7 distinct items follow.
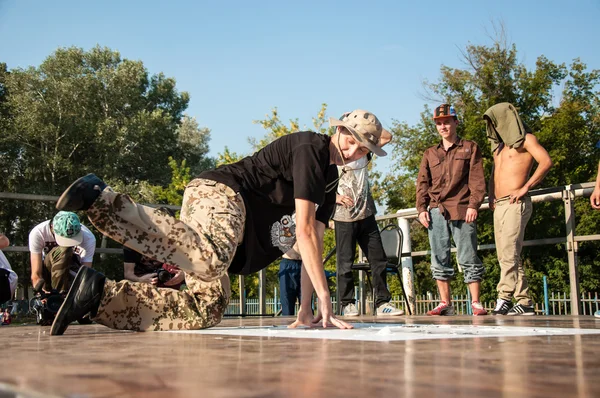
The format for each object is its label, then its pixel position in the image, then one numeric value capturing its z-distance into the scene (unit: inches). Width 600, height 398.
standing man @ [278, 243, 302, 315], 278.1
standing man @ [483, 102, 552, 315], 225.0
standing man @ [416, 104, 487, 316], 234.5
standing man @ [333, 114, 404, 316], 249.1
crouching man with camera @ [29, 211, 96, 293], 207.9
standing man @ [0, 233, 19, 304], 209.3
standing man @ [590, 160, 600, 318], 191.6
